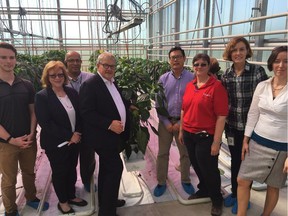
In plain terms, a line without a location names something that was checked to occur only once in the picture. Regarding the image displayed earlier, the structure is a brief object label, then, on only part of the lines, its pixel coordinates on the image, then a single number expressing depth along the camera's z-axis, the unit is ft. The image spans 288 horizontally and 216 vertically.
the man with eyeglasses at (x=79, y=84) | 6.73
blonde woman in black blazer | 5.42
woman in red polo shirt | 5.41
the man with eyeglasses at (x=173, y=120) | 6.47
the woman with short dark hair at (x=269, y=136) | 4.41
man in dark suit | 5.24
